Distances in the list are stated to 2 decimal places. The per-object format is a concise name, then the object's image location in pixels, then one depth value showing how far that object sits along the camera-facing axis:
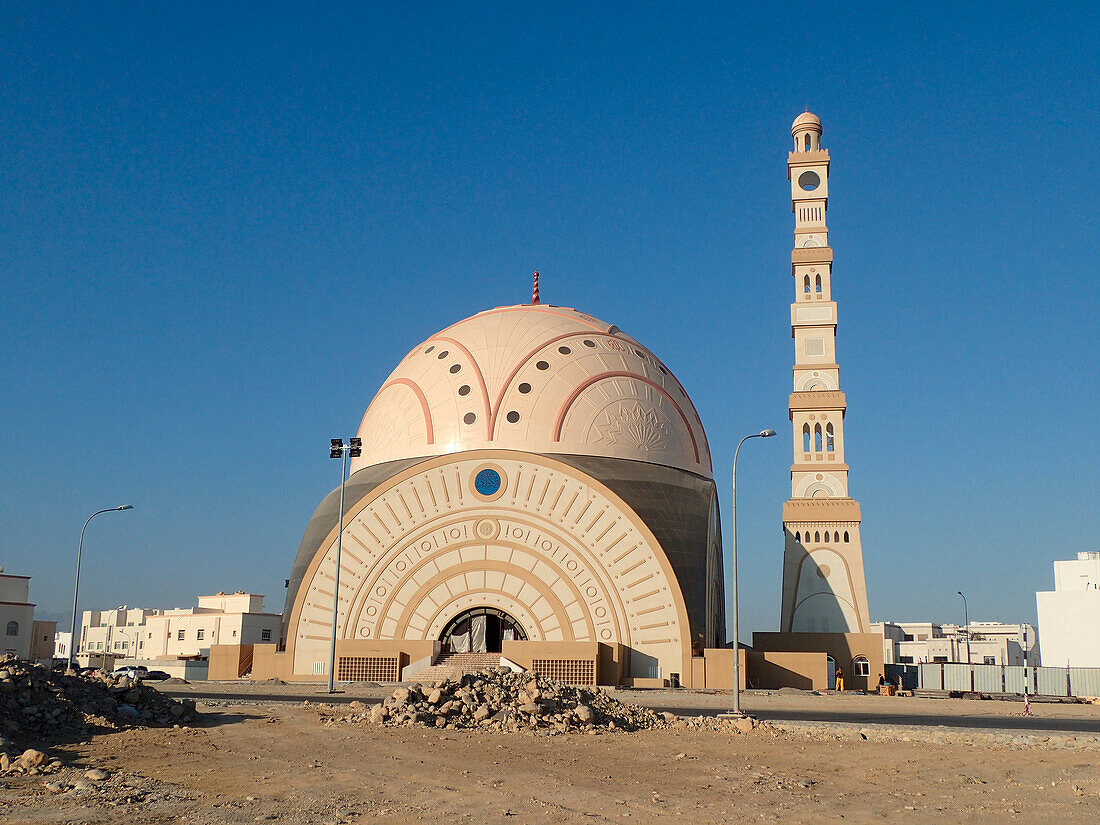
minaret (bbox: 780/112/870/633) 47.62
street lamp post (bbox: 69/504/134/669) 40.51
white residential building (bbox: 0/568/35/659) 62.53
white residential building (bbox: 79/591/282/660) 70.25
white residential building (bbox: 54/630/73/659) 108.91
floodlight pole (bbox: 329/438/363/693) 36.13
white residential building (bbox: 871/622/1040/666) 85.25
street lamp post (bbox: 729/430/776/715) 26.38
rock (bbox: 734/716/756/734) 21.67
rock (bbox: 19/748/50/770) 15.02
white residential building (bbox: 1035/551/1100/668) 55.50
